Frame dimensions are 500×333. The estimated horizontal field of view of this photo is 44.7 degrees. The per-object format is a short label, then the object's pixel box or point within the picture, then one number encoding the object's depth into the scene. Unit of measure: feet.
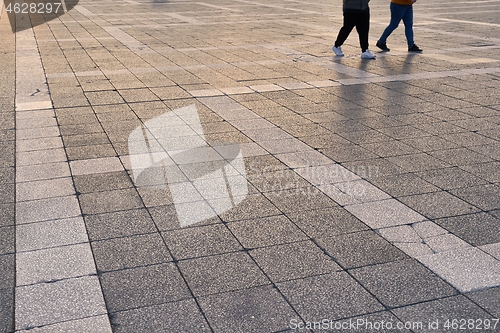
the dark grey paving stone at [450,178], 18.07
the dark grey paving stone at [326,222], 15.19
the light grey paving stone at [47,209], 15.90
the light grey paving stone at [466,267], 12.71
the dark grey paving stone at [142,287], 12.16
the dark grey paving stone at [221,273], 12.73
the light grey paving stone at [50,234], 14.43
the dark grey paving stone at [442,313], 11.30
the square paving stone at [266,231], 14.71
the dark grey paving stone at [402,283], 12.25
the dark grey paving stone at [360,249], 13.74
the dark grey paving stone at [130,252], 13.66
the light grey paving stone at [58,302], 11.55
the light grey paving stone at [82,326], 11.19
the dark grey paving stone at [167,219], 15.49
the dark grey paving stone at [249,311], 11.32
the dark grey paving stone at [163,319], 11.24
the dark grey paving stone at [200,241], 14.20
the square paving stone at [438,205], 16.14
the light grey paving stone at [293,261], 13.23
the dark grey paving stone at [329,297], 11.78
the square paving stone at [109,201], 16.49
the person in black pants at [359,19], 37.91
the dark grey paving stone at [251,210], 16.06
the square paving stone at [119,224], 15.10
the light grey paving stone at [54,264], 13.02
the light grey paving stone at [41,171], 18.69
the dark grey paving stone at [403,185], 17.61
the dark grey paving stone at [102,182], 17.90
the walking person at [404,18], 39.50
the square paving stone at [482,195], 16.65
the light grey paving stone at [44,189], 17.25
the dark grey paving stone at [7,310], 11.30
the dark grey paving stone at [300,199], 16.70
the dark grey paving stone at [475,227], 14.61
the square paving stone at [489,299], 11.75
